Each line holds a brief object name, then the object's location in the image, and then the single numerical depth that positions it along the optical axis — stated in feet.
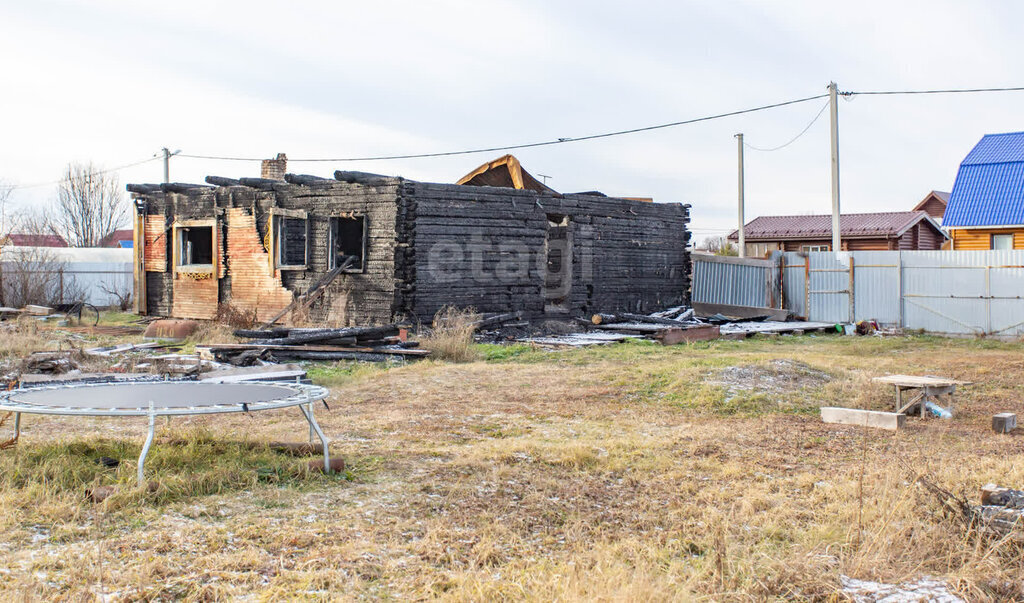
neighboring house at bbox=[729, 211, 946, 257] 124.47
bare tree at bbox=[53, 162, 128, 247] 198.08
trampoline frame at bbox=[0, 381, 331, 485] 18.79
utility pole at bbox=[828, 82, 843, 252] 77.79
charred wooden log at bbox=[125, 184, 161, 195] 75.56
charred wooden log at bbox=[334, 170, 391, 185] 60.54
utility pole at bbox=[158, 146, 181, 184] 127.85
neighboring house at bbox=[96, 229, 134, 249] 195.83
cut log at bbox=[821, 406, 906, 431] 28.43
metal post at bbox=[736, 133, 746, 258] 98.32
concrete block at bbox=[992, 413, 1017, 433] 27.84
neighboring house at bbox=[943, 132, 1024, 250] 85.40
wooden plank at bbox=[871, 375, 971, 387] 30.73
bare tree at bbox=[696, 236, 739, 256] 263.49
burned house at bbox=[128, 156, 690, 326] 61.77
